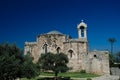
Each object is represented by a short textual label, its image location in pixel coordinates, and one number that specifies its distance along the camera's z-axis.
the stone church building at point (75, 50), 20.79
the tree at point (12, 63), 9.77
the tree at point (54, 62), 15.37
